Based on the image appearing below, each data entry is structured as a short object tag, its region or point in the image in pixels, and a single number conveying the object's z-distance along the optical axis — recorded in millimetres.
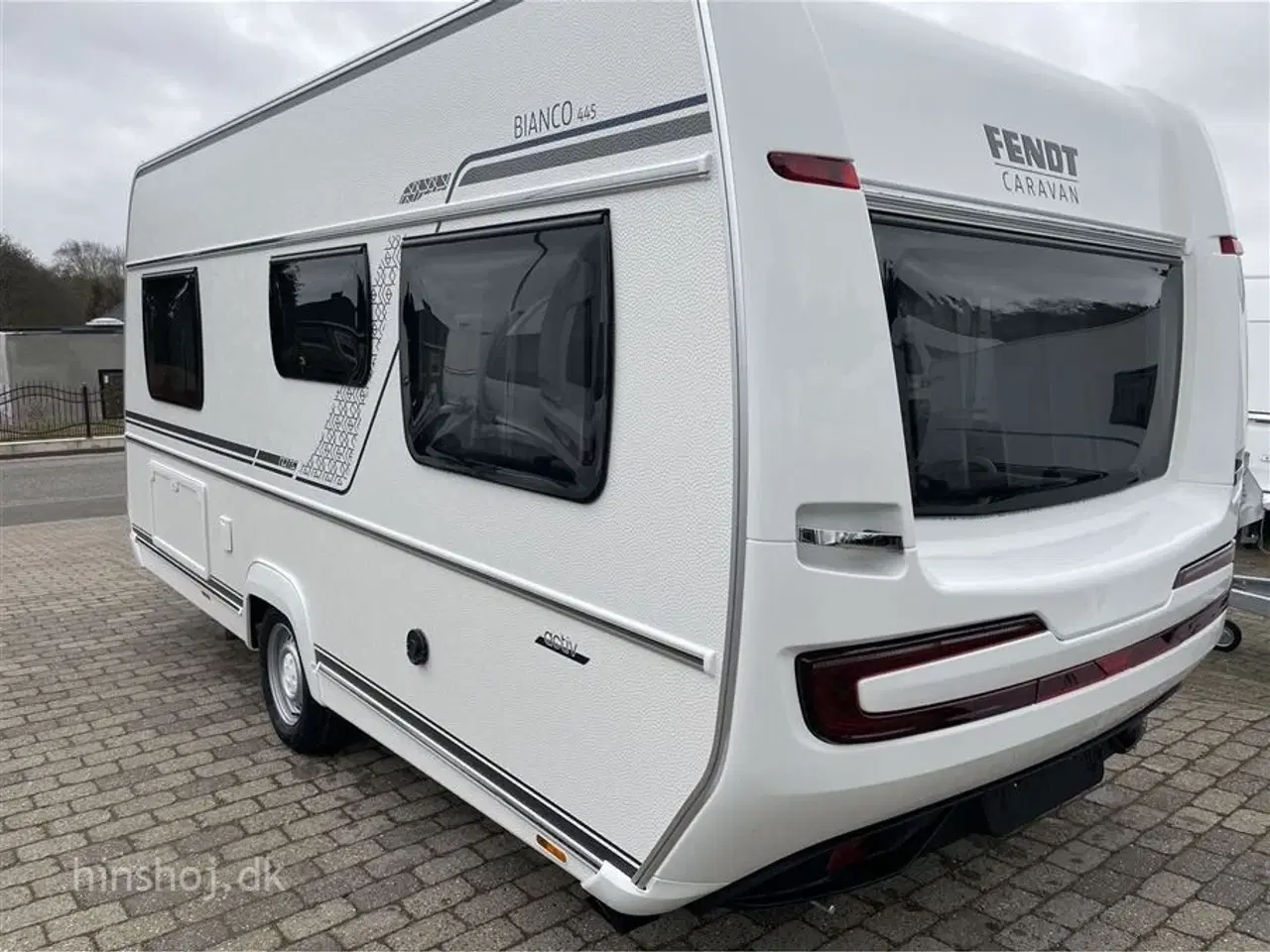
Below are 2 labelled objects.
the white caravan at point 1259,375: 9172
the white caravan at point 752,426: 2086
